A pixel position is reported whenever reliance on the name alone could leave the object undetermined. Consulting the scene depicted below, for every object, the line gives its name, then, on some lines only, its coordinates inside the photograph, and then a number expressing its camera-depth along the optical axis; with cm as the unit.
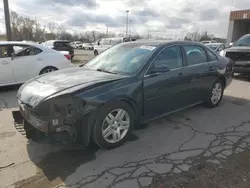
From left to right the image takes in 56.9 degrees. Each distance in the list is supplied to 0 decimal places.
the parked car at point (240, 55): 855
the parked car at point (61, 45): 1794
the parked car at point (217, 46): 1575
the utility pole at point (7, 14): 1136
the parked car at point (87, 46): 4365
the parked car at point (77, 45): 4756
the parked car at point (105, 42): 2259
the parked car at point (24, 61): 658
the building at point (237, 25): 2872
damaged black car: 291
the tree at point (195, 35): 5328
